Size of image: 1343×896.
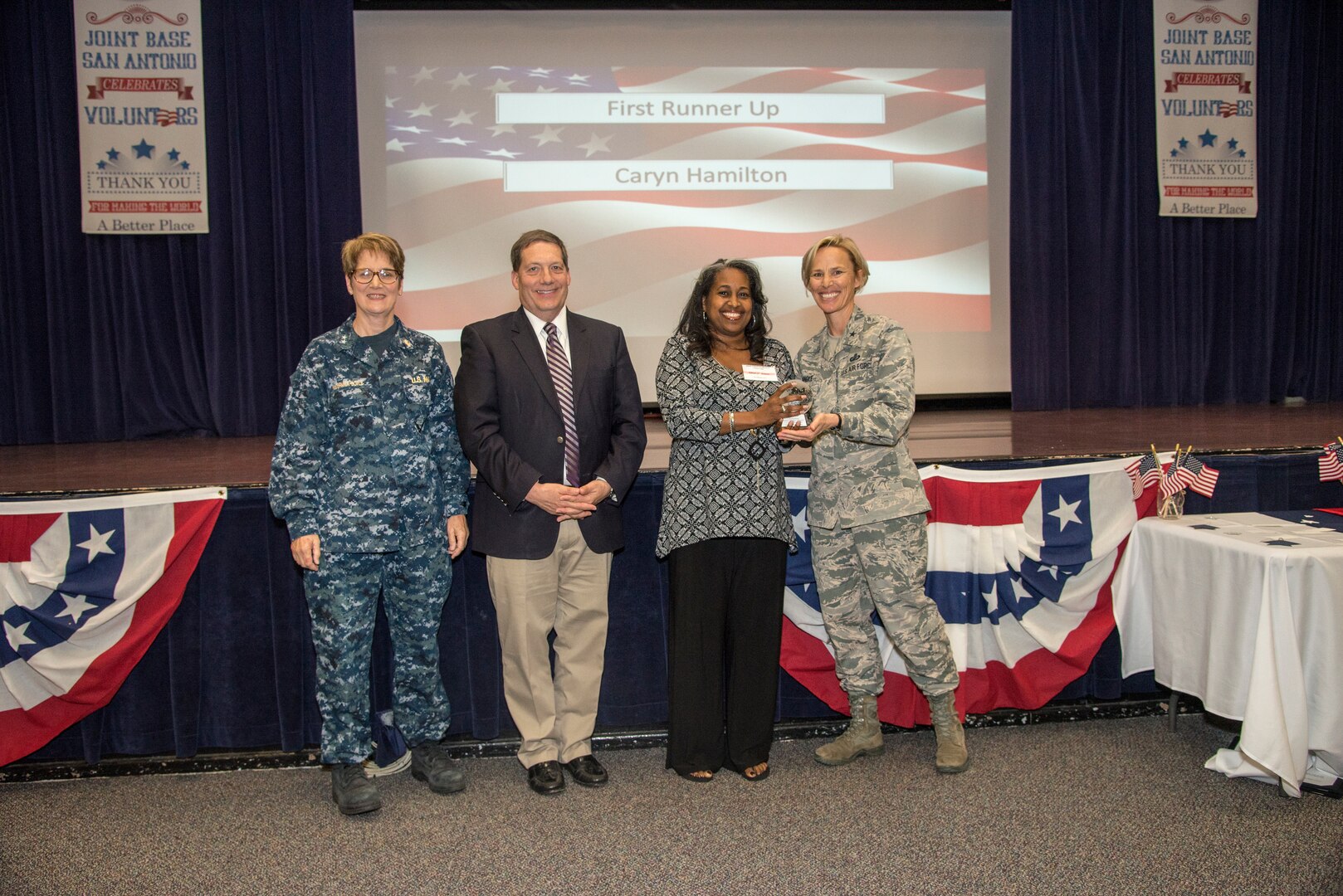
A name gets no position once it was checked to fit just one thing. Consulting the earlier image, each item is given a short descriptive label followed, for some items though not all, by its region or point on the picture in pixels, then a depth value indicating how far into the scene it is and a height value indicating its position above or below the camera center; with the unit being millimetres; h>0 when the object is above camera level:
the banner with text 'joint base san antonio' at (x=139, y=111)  5875 +1830
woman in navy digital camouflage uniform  2414 -285
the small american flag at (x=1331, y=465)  3109 -328
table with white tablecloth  2412 -744
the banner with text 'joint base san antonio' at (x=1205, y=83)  6453 +2058
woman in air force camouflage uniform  2588 -368
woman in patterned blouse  2512 -400
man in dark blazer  2486 -267
